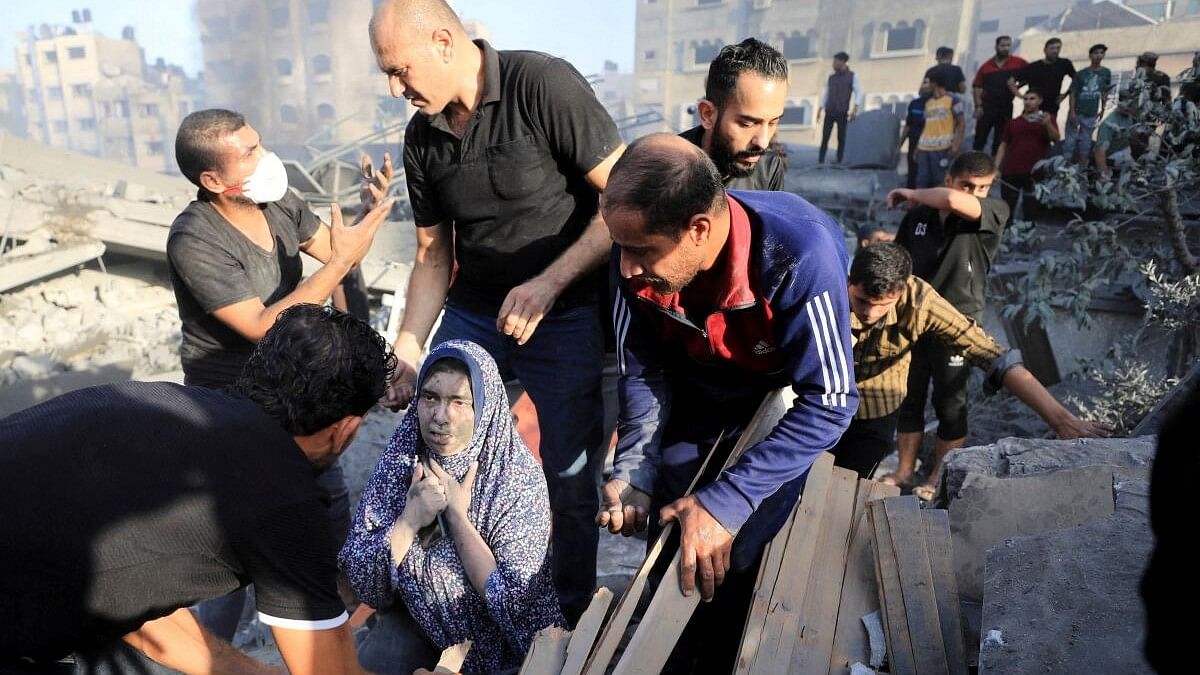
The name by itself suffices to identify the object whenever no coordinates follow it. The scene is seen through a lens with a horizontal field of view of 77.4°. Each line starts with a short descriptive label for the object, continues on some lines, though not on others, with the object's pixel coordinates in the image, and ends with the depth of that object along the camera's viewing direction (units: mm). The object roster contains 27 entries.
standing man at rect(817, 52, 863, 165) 10906
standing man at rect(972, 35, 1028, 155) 8156
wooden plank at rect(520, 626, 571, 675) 1854
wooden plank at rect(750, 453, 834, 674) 1905
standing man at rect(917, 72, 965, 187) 8289
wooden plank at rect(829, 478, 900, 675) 1943
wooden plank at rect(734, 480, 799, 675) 1894
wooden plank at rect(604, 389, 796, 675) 1810
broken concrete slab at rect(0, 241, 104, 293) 7980
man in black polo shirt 2510
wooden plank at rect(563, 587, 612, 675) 1799
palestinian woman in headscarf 2678
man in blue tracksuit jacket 1784
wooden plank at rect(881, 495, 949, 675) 1865
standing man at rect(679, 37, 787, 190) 2723
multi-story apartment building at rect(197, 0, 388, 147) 37312
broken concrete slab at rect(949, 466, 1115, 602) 2398
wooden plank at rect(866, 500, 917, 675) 1869
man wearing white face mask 2971
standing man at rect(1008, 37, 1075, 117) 7730
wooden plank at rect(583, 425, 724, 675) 1809
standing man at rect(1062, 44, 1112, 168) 7422
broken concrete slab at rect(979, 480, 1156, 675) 1624
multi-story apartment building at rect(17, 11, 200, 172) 45781
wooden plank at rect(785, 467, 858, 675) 1923
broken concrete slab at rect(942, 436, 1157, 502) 2660
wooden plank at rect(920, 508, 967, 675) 1895
